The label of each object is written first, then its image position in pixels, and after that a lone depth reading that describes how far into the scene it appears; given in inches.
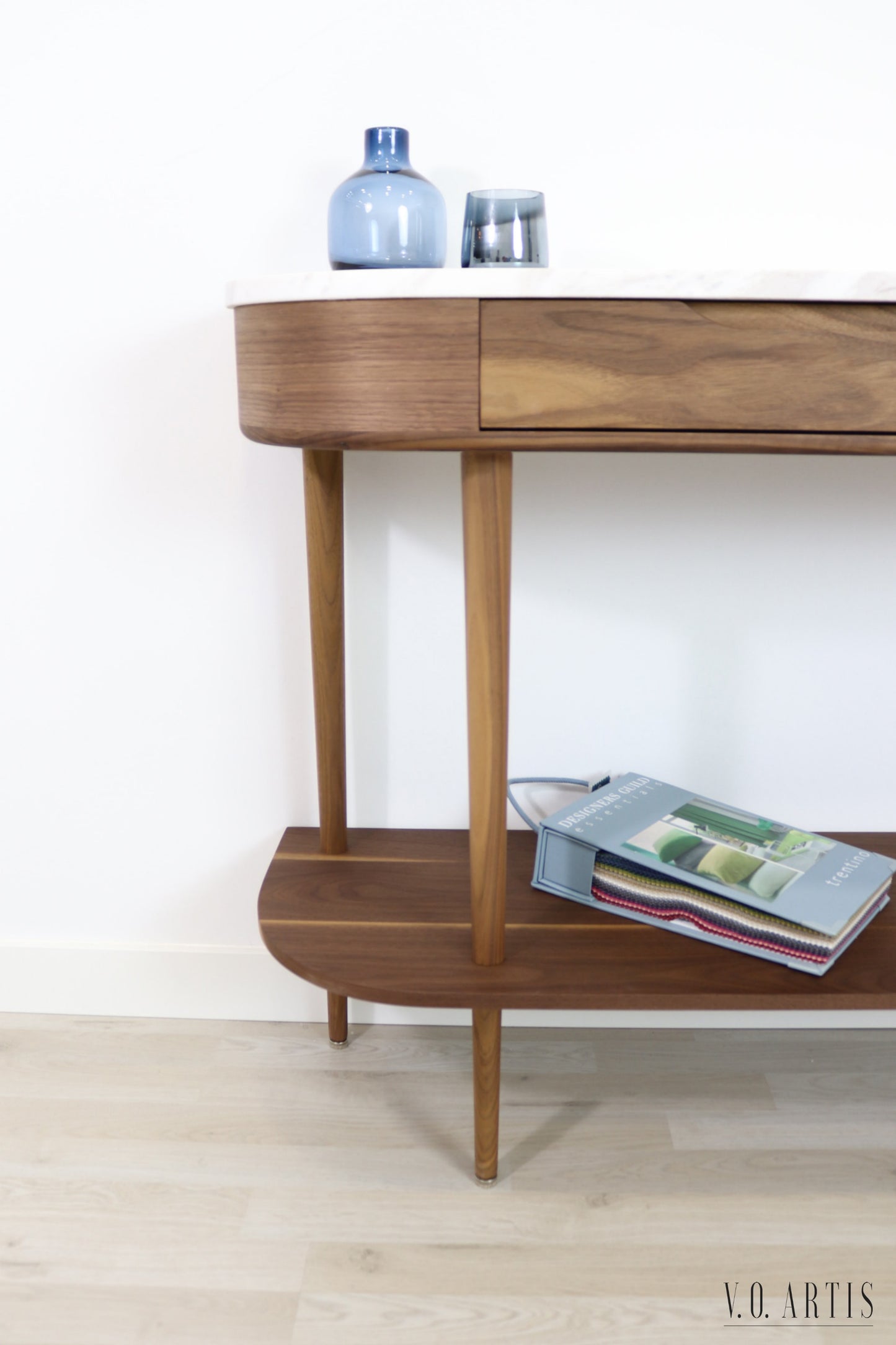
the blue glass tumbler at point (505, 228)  36.1
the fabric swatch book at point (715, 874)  40.8
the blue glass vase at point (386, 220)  36.4
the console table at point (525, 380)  31.6
